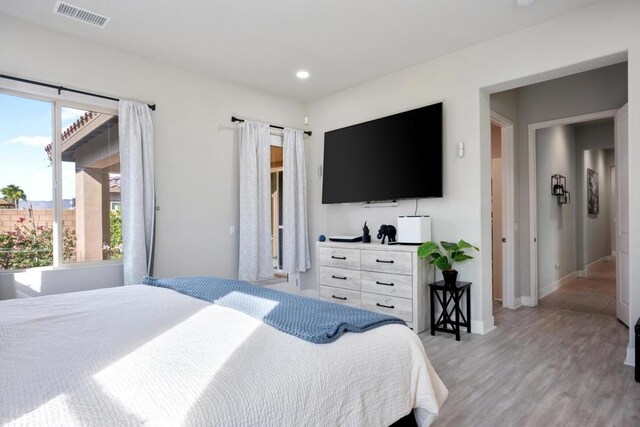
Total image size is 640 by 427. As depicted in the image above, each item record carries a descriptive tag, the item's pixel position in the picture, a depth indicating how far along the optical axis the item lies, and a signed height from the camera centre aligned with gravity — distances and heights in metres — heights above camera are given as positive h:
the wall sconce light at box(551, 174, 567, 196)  5.38 +0.42
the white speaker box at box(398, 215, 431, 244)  3.66 -0.14
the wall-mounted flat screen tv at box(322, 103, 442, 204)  3.73 +0.64
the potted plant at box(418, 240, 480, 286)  3.33 -0.37
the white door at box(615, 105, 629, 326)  3.50 +0.02
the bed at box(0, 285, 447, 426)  0.92 -0.47
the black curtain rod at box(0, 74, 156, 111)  2.90 +1.12
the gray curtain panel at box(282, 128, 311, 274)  4.77 +0.14
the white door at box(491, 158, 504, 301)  4.72 -0.17
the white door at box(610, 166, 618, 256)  8.69 -0.17
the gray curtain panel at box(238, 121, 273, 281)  4.27 +0.17
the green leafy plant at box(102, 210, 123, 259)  3.50 -0.18
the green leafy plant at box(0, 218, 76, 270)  2.98 -0.22
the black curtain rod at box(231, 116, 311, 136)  4.27 +1.15
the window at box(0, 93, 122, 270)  3.02 +0.32
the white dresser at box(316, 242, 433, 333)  3.49 -0.65
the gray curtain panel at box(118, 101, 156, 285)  3.39 +0.24
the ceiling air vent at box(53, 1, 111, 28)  2.78 +1.61
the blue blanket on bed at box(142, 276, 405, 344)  1.42 -0.43
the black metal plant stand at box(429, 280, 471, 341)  3.36 -0.89
